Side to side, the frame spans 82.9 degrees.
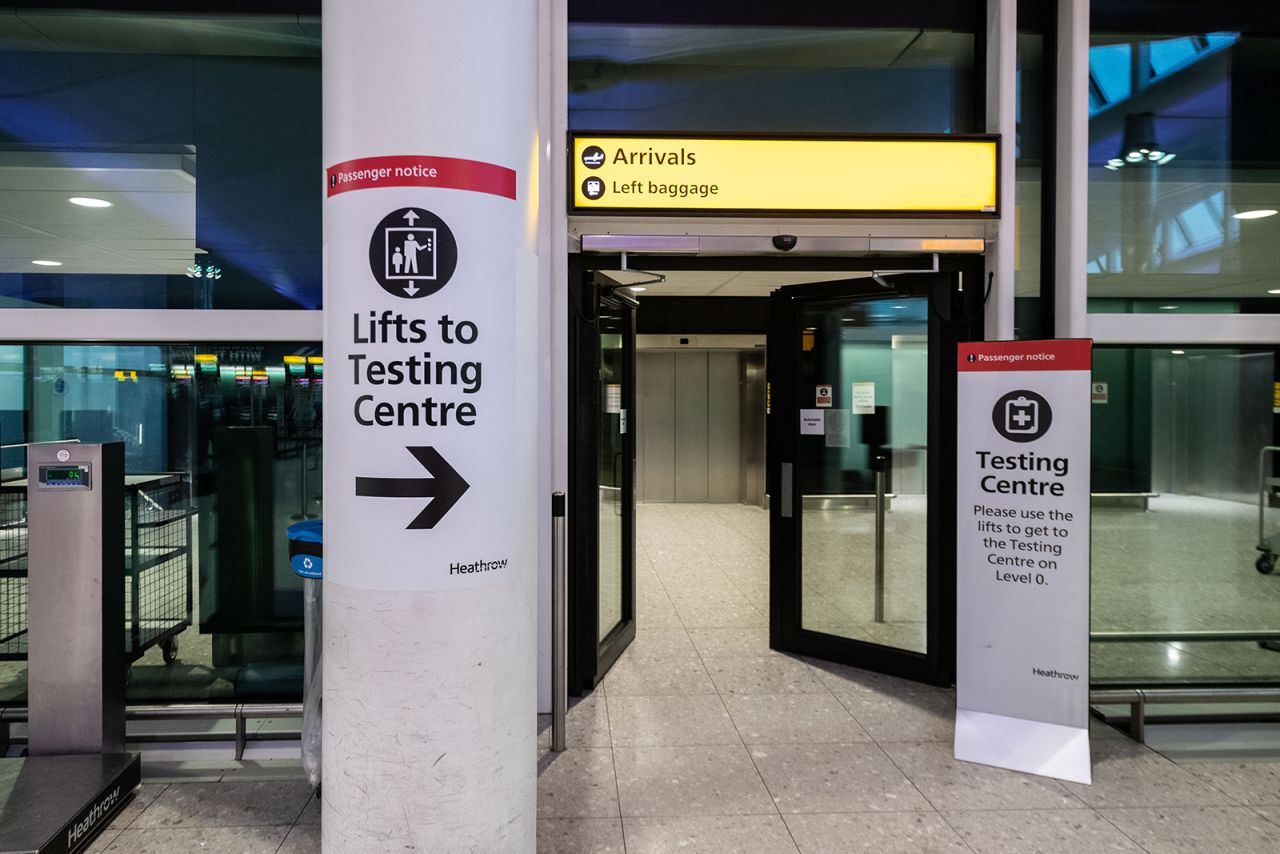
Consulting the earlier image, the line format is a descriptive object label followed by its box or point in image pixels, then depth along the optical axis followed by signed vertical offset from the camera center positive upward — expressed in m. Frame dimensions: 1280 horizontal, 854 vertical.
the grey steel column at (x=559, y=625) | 2.98 -0.84
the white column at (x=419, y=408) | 1.64 +0.04
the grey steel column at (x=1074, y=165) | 3.54 +1.28
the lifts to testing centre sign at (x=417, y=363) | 1.65 +0.14
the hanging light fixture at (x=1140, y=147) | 3.71 +1.44
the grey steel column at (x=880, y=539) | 4.08 -0.65
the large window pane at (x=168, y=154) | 3.49 +1.31
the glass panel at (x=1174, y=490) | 3.79 -0.36
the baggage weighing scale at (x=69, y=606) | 2.74 -0.70
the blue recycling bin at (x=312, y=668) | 2.50 -0.87
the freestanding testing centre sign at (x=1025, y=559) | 2.87 -0.55
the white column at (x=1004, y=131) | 3.51 +1.43
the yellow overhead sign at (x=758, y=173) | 3.45 +1.20
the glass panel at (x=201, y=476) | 3.48 -0.26
